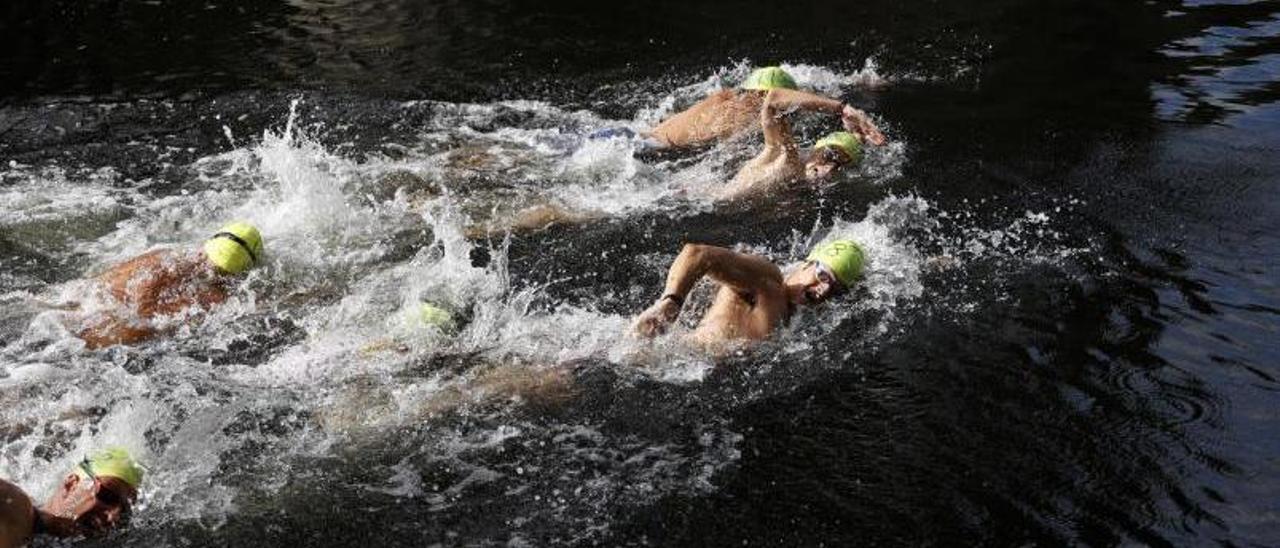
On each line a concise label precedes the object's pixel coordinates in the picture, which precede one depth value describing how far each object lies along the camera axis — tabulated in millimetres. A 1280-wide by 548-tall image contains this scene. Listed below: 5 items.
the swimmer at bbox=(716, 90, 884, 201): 9367
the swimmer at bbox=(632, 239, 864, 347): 6344
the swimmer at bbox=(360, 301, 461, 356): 6727
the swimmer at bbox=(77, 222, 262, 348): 6988
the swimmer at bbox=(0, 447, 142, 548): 4992
